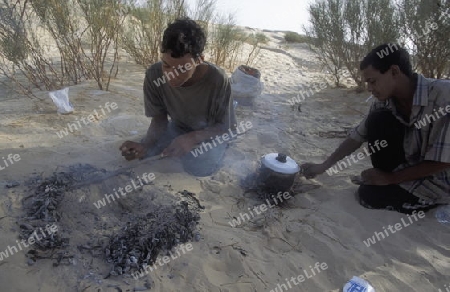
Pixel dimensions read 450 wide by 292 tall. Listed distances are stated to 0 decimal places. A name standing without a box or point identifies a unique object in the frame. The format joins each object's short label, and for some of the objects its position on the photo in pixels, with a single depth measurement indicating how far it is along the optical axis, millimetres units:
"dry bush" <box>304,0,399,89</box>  5367
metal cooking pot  2359
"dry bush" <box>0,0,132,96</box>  4184
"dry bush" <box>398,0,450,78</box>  4562
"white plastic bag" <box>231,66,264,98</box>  4789
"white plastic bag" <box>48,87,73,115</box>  3734
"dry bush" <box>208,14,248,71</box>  6478
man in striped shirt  2014
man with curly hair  2098
